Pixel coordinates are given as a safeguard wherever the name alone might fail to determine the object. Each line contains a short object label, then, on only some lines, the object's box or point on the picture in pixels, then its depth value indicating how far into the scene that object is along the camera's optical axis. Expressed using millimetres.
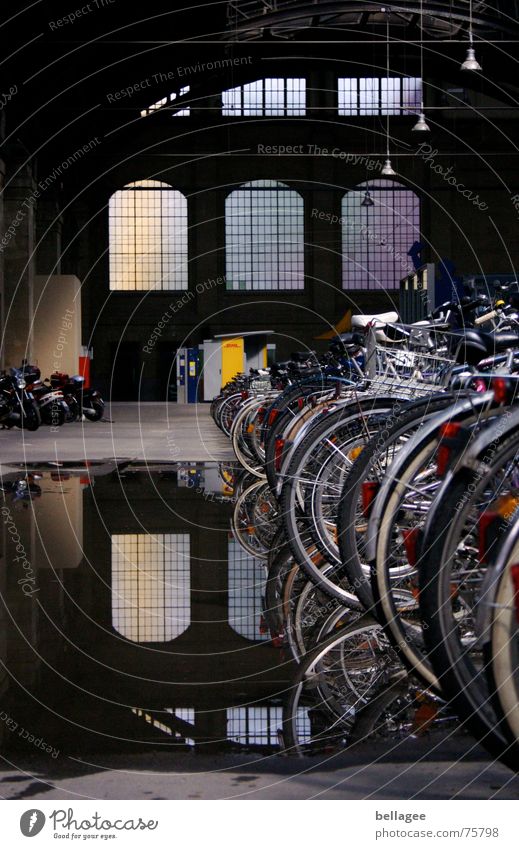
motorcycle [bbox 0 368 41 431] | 21047
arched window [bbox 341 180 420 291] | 46844
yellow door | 39906
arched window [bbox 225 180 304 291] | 46938
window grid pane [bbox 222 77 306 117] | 46750
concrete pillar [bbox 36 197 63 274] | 33875
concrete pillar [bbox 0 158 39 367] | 27688
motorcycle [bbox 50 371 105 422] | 24453
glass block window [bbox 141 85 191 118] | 37453
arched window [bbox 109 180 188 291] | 47688
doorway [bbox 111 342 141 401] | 46406
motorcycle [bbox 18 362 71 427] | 22359
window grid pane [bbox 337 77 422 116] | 46312
